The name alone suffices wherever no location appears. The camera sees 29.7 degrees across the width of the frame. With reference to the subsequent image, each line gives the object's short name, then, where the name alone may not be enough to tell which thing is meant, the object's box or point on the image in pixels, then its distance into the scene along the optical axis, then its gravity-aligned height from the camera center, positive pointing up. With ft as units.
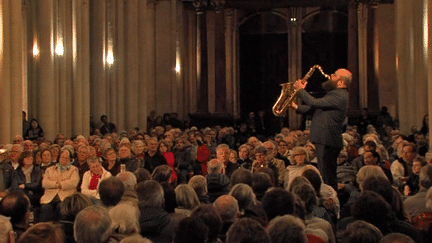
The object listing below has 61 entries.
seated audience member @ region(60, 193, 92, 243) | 23.87 -2.36
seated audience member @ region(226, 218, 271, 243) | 17.83 -2.37
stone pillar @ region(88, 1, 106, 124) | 88.17 +7.51
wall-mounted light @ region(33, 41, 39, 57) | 72.18 +6.96
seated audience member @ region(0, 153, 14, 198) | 41.81 -2.42
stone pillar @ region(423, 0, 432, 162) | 53.26 +4.41
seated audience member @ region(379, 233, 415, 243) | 16.88 -2.40
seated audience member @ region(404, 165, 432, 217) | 27.74 -2.66
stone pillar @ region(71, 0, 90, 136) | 77.87 +5.84
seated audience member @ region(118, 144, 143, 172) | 43.73 -1.71
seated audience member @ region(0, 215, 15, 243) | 22.25 -2.84
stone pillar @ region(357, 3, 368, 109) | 111.55 +9.99
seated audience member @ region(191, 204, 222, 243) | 21.18 -2.46
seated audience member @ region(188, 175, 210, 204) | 29.19 -2.21
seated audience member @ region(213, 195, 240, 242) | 23.99 -2.50
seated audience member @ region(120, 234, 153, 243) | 17.31 -2.40
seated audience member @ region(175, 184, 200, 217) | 26.55 -2.40
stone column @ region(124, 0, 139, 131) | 94.84 +7.39
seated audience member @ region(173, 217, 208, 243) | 18.98 -2.47
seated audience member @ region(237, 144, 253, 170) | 45.83 -1.71
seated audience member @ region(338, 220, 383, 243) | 18.05 -2.45
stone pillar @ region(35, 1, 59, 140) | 71.46 +4.88
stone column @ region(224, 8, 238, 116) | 115.96 +9.78
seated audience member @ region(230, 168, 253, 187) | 29.91 -1.89
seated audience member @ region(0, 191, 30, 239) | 23.47 -2.33
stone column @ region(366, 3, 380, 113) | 111.04 +8.49
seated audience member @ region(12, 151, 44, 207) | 40.09 -2.57
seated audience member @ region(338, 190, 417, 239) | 21.79 -2.37
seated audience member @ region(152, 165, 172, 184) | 31.68 -1.84
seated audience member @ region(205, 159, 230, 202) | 32.85 -2.37
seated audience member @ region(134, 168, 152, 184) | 31.58 -1.90
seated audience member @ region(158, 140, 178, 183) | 50.39 -1.70
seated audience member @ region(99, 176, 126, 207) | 26.13 -2.07
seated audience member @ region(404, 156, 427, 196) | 36.19 -2.56
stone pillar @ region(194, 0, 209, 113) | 115.65 +9.97
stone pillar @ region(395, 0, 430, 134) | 74.90 +5.82
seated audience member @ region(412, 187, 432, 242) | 24.90 -2.96
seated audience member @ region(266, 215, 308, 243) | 18.51 -2.42
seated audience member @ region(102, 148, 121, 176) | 41.36 -1.84
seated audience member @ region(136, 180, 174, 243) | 24.56 -2.70
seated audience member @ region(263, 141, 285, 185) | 41.42 -2.04
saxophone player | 34.65 +0.18
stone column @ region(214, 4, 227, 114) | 116.06 +9.25
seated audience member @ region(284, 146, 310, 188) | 37.91 -1.65
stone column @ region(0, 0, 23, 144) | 58.95 +4.39
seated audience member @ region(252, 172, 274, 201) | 29.45 -2.12
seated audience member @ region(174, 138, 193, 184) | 49.01 -2.25
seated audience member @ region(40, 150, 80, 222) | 38.34 -2.65
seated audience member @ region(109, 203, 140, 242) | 22.97 -2.66
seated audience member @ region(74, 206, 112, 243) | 19.99 -2.44
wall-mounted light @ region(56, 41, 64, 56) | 74.79 +7.31
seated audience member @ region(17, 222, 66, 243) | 18.54 -2.43
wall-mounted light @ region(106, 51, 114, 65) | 91.00 +7.77
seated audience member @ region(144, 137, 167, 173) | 47.00 -1.79
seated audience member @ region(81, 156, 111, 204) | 37.04 -2.26
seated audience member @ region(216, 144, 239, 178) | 42.80 -1.70
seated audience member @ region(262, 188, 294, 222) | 22.52 -2.16
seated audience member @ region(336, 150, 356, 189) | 39.32 -2.43
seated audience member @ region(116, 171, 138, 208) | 27.86 -2.05
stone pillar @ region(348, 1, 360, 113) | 112.68 +9.98
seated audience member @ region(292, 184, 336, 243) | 23.17 -2.51
